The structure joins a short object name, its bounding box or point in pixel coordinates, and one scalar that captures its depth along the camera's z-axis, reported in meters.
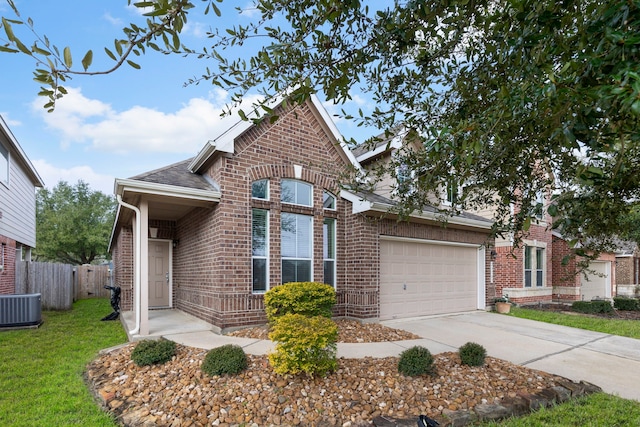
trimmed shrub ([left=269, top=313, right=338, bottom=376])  4.81
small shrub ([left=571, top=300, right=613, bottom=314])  14.24
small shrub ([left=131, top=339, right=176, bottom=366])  5.58
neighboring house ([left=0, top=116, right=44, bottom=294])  12.13
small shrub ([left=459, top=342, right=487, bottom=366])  5.71
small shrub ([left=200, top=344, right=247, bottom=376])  5.05
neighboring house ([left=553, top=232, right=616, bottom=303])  17.64
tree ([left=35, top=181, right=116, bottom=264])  30.84
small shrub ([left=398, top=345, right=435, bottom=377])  5.18
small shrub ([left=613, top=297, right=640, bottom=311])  15.87
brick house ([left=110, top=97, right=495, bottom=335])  8.02
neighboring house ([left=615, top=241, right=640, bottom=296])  24.30
